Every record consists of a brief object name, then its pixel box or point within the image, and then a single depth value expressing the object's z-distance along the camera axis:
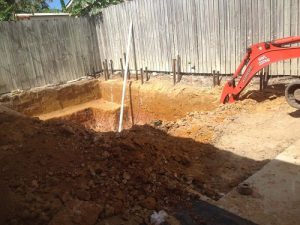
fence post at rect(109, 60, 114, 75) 12.02
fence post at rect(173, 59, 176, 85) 9.46
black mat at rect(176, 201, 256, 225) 3.31
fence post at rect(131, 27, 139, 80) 10.82
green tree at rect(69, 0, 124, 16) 12.62
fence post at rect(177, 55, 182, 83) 9.51
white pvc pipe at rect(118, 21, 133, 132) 10.38
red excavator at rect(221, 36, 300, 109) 5.84
